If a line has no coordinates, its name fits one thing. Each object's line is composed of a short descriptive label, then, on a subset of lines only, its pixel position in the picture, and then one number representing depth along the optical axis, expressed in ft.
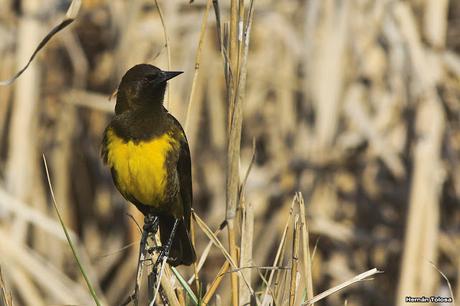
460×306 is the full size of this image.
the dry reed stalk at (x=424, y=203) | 26.13
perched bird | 16.31
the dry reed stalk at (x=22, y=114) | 29.30
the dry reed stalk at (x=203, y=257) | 14.25
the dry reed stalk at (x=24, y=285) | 28.37
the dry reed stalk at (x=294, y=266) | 12.79
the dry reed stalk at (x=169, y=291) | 13.10
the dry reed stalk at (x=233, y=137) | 13.62
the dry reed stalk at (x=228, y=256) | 13.30
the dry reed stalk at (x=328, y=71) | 28.91
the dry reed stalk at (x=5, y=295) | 12.76
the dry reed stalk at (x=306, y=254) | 13.03
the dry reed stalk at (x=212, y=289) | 13.41
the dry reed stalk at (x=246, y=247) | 13.73
